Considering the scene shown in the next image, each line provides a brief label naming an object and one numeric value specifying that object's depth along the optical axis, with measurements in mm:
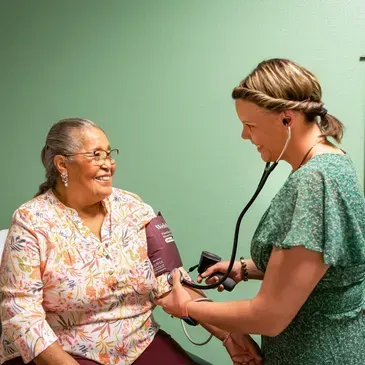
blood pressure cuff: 1700
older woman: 1481
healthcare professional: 1103
